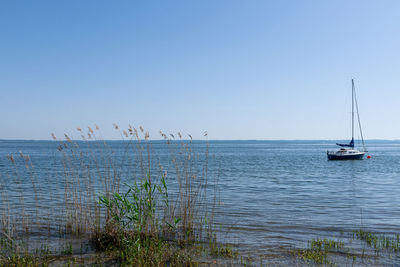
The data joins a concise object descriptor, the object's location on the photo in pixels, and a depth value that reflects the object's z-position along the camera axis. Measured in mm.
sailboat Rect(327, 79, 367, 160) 49531
